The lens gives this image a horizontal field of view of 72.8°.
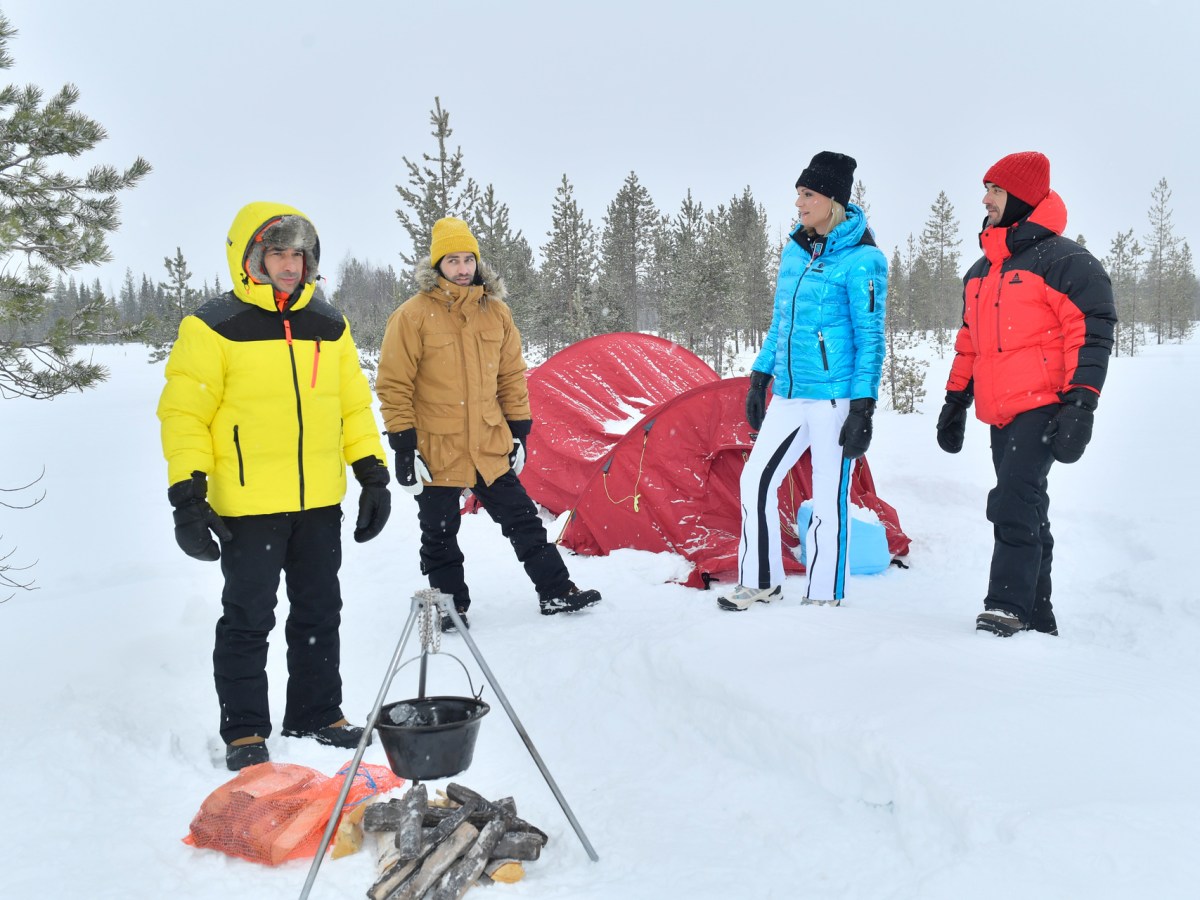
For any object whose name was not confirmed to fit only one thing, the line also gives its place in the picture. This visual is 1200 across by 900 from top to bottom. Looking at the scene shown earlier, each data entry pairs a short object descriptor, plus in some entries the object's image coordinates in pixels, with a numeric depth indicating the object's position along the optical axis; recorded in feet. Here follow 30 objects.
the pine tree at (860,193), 91.40
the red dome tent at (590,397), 21.56
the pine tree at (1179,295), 148.66
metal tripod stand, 7.30
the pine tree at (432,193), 64.08
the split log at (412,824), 7.39
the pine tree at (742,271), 96.27
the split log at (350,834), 7.84
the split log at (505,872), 7.41
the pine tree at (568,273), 99.30
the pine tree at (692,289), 93.09
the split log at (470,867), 7.03
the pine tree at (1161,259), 147.74
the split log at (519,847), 7.59
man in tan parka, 13.70
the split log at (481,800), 8.09
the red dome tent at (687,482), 17.93
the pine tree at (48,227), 12.40
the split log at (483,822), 8.00
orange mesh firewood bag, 7.76
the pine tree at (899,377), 61.36
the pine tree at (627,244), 112.57
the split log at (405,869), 7.04
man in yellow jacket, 9.42
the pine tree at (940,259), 157.99
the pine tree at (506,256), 74.38
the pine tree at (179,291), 80.69
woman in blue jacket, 13.19
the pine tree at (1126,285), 132.67
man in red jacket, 11.12
